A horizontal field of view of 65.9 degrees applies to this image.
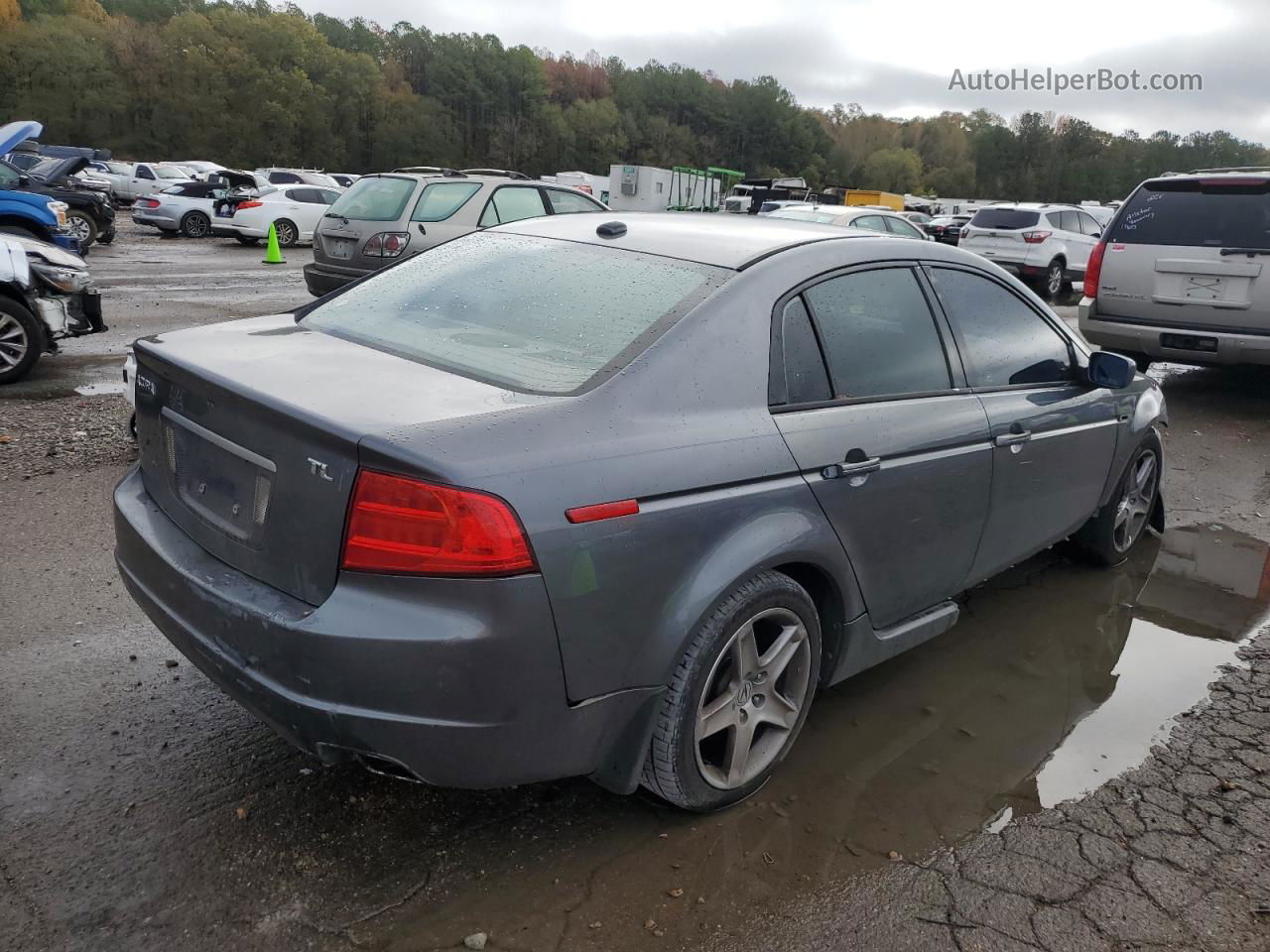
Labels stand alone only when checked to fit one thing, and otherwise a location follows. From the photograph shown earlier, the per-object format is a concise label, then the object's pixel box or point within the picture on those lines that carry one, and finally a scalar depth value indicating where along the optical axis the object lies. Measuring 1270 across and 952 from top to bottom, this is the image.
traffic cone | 19.03
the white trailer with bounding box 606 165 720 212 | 42.41
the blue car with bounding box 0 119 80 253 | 11.97
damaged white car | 7.23
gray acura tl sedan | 2.20
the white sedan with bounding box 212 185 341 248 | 22.81
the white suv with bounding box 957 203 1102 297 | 18.86
